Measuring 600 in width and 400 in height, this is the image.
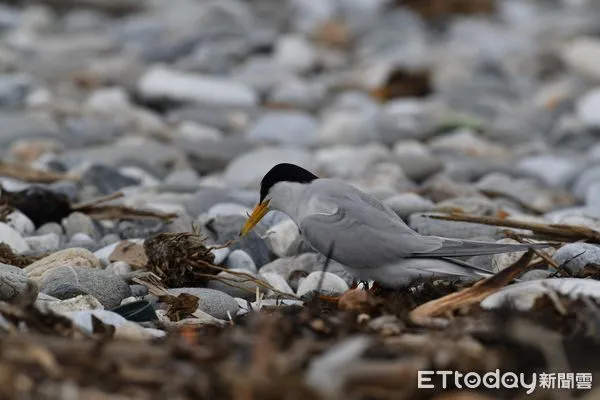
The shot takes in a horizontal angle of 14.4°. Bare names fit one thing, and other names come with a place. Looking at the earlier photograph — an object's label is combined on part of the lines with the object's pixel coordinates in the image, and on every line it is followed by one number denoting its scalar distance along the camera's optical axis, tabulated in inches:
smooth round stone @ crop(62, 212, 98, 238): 380.8
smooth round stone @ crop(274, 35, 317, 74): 859.2
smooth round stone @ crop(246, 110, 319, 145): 635.5
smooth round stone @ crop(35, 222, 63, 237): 377.1
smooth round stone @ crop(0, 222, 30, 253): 341.7
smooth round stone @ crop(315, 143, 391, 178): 545.8
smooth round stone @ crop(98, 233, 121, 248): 365.7
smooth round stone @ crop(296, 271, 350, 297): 309.1
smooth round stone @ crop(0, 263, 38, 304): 268.7
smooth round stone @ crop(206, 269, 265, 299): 310.5
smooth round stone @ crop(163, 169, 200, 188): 495.2
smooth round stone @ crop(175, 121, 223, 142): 623.9
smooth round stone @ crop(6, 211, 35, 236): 372.2
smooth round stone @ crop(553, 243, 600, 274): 301.1
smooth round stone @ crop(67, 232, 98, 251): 360.5
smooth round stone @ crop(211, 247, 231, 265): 331.9
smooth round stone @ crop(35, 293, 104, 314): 265.9
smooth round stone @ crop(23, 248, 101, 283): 308.3
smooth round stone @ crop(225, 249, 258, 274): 338.3
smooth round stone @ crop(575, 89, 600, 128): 694.5
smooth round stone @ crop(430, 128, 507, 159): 623.8
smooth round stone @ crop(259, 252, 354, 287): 332.2
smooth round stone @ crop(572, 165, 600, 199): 521.7
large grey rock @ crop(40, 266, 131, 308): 284.5
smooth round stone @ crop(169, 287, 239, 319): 286.5
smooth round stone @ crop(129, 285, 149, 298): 297.7
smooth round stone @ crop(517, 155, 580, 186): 558.7
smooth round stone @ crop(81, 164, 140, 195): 472.7
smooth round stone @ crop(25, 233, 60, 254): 352.2
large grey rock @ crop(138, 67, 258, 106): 713.6
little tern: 274.8
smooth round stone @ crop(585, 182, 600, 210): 483.3
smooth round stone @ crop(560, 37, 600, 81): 812.6
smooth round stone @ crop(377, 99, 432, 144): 645.9
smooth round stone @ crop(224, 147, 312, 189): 512.1
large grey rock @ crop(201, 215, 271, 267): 354.3
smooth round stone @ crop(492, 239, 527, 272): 313.0
